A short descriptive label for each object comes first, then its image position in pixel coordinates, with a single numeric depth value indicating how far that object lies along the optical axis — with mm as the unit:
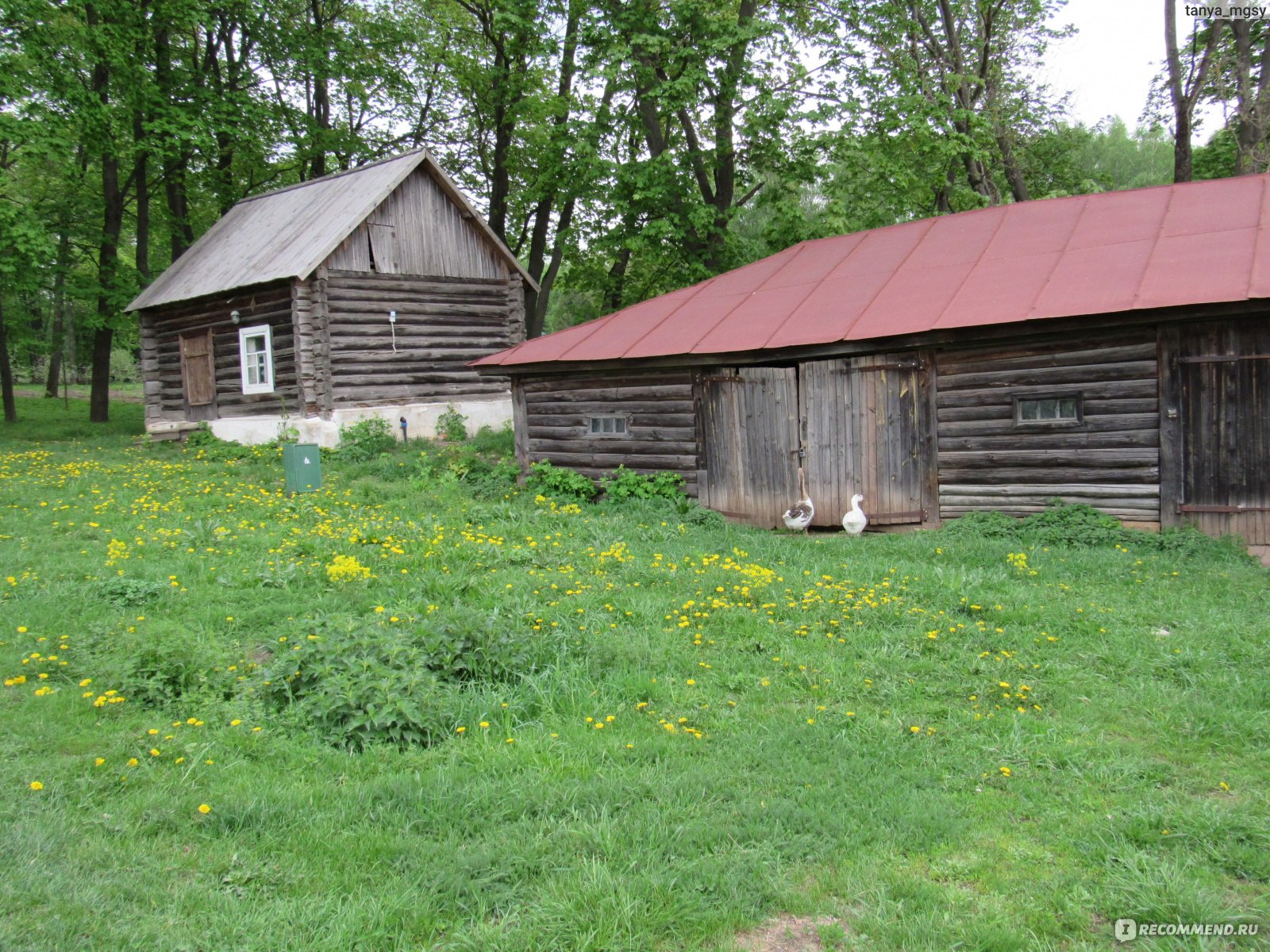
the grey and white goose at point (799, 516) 11668
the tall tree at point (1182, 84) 19156
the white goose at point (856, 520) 11266
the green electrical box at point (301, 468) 13406
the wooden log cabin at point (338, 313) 18453
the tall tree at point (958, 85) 18828
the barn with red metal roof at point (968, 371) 9781
